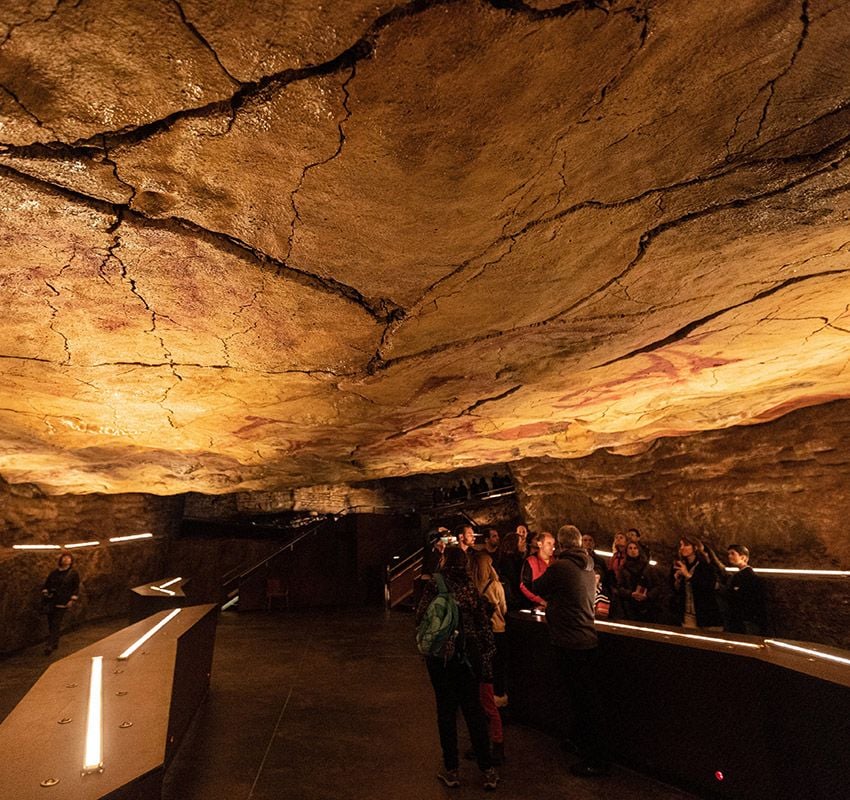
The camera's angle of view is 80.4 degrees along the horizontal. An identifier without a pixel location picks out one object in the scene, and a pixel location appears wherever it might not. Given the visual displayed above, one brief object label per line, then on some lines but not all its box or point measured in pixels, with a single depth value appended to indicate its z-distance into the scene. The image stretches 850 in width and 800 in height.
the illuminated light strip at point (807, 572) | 4.52
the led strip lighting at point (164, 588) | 6.06
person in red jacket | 3.99
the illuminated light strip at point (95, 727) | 1.58
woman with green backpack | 2.85
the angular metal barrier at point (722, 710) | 2.09
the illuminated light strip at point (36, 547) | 6.86
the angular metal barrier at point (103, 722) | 1.51
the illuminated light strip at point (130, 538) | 8.66
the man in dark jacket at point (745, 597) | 4.62
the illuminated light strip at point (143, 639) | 3.08
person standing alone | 6.23
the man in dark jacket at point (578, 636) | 3.01
